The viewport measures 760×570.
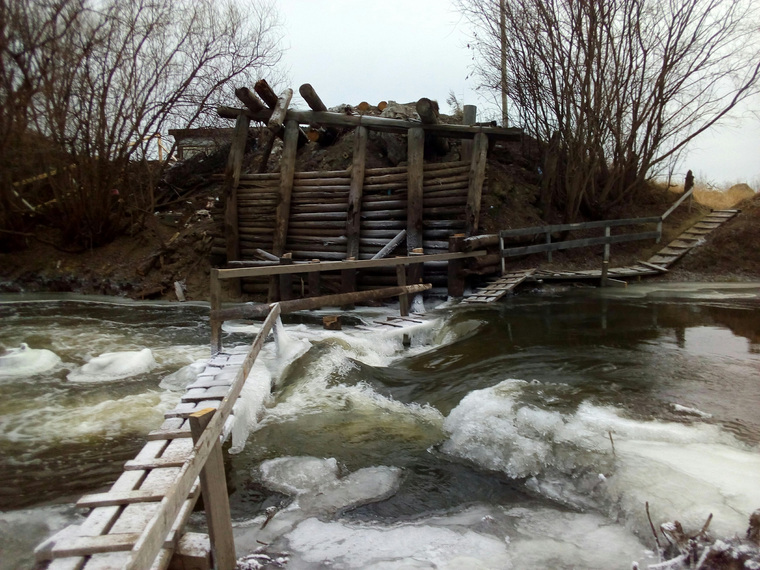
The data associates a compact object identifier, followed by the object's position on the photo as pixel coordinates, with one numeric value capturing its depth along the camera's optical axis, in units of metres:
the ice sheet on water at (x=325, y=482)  3.84
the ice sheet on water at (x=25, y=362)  7.34
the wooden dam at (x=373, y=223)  11.43
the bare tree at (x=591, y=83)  13.27
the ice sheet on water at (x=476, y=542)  3.11
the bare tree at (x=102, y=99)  13.92
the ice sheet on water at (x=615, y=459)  3.44
